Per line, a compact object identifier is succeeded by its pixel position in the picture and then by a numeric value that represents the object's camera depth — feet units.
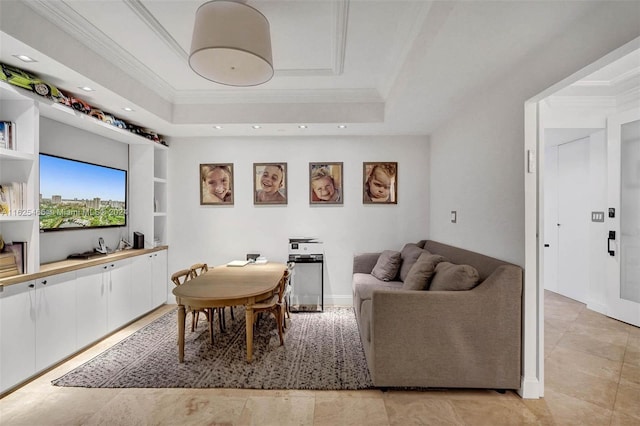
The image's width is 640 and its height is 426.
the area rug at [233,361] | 7.52
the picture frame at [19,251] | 7.41
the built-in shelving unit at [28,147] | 7.54
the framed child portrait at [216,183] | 13.98
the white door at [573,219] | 13.46
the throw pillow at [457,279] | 7.17
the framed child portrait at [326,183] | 13.80
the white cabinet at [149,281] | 11.73
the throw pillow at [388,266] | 11.59
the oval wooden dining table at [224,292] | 7.89
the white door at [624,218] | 10.69
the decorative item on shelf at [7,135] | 7.40
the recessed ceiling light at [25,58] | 6.79
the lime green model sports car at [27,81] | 6.98
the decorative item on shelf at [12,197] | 7.36
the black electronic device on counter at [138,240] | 12.66
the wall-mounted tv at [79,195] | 9.24
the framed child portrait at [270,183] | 13.89
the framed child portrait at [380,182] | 13.76
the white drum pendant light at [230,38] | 5.99
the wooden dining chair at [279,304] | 9.07
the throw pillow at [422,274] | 8.25
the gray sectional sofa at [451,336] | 6.88
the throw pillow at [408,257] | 11.21
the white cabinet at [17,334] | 6.92
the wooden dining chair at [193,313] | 9.55
